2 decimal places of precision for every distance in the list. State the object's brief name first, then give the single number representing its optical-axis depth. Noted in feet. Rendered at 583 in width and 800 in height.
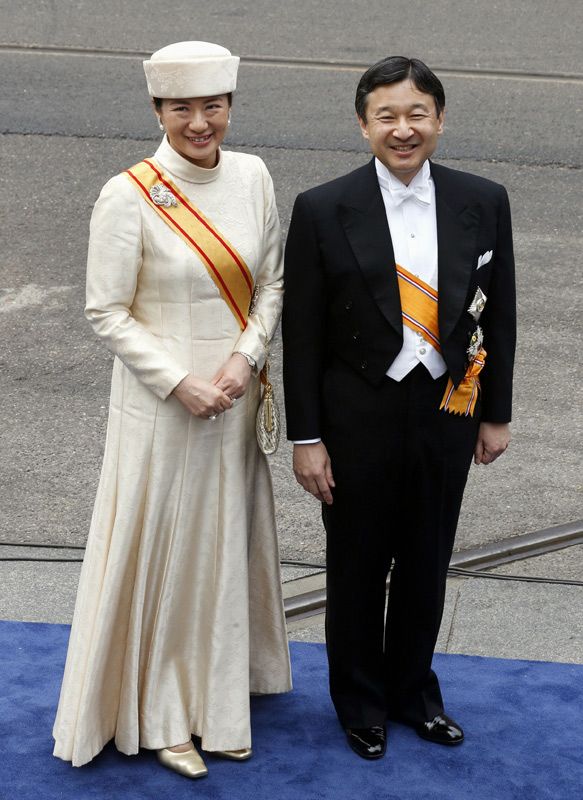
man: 22.48
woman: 22.08
